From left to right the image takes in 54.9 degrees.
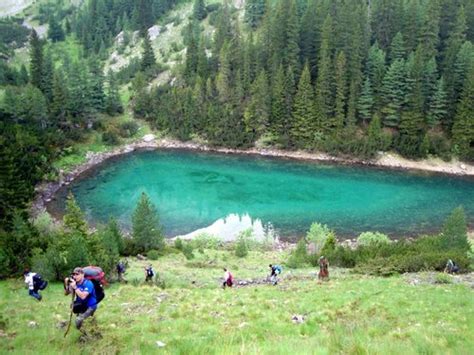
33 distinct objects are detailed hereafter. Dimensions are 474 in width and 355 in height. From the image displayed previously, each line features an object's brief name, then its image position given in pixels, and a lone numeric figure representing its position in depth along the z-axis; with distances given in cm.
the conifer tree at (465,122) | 7250
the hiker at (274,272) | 2694
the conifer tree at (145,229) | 3869
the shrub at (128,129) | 8481
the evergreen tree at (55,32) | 14500
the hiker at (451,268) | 2658
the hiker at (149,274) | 2719
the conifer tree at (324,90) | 7925
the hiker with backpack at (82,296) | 1155
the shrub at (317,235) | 4278
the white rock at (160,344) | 1133
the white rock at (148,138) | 8562
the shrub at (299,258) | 3469
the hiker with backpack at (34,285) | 2123
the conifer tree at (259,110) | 8144
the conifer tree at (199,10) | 12144
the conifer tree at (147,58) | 10512
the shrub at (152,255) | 3703
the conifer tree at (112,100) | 8981
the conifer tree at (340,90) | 7844
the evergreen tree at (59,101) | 7825
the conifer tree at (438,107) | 7481
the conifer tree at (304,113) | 7925
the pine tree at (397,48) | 8019
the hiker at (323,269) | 2580
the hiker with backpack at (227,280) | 2639
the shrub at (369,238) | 4216
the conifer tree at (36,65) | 8306
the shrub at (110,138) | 8119
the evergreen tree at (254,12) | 10400
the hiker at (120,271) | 2727
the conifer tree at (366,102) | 7881
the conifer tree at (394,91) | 7700
